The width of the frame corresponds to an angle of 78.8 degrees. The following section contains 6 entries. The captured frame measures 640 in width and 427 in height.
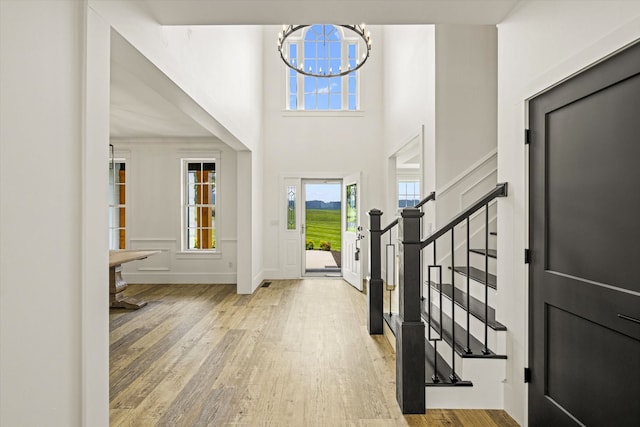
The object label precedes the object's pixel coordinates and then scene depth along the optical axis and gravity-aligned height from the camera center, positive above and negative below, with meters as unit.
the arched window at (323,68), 7.82 +2.94
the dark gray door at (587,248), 1.61 -0.17
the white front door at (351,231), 6.73 -0.33
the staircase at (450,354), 2.50 -0.91
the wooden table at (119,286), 5.22 -1.00
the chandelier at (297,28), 4.40 +2.09
